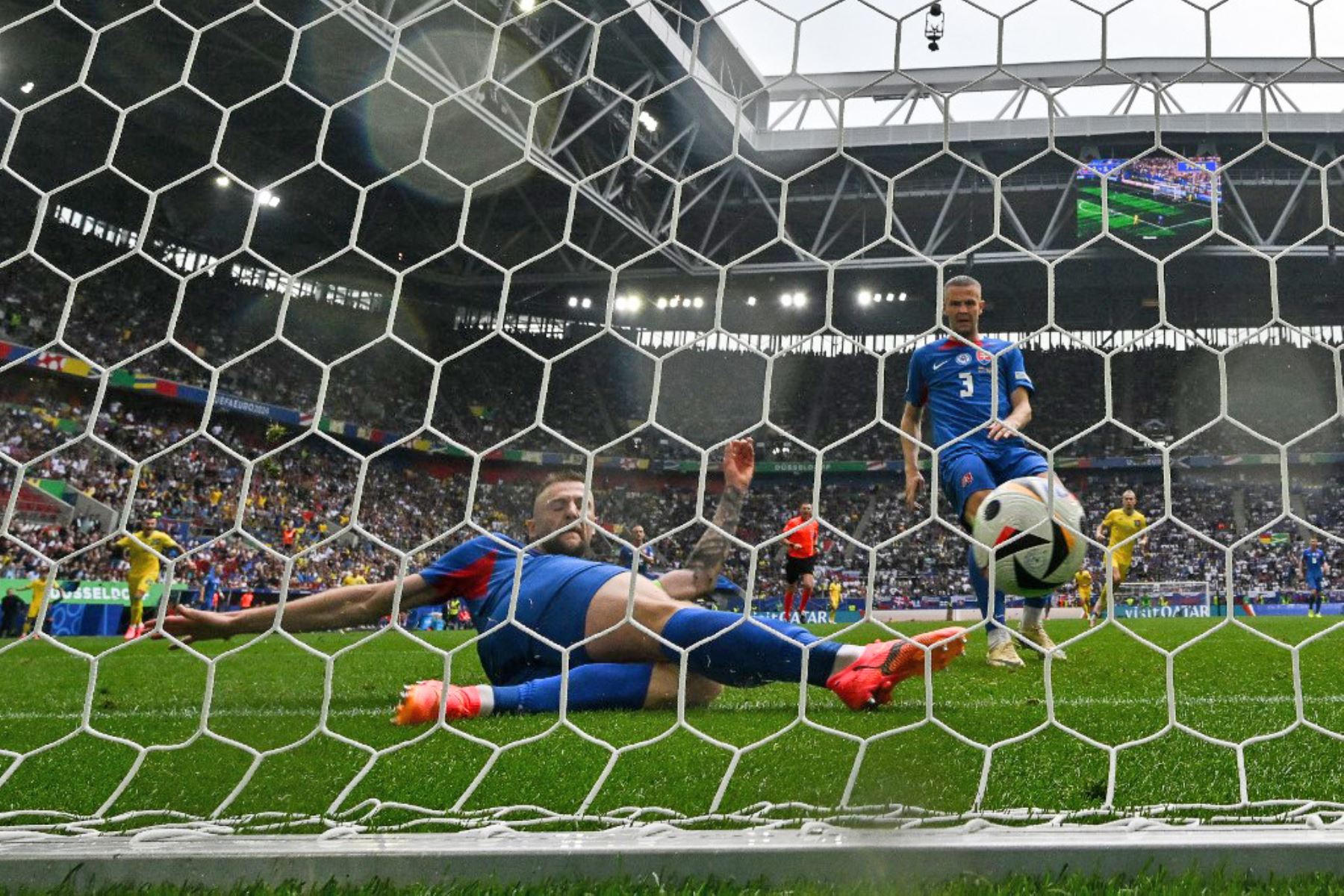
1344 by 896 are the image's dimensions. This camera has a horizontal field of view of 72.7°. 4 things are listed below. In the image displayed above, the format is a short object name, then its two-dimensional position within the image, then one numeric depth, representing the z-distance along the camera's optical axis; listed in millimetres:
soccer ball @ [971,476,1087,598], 2248
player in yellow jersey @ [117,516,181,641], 7227
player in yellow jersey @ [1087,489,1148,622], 6344
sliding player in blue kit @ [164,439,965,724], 1940
